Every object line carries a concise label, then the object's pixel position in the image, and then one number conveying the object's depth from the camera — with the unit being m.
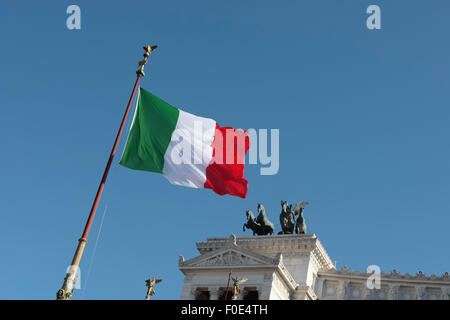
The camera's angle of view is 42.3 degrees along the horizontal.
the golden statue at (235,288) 33.47
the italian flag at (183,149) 21.62
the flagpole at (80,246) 16.73
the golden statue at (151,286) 32.56
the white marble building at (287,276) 46.12
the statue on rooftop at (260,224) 58.16
